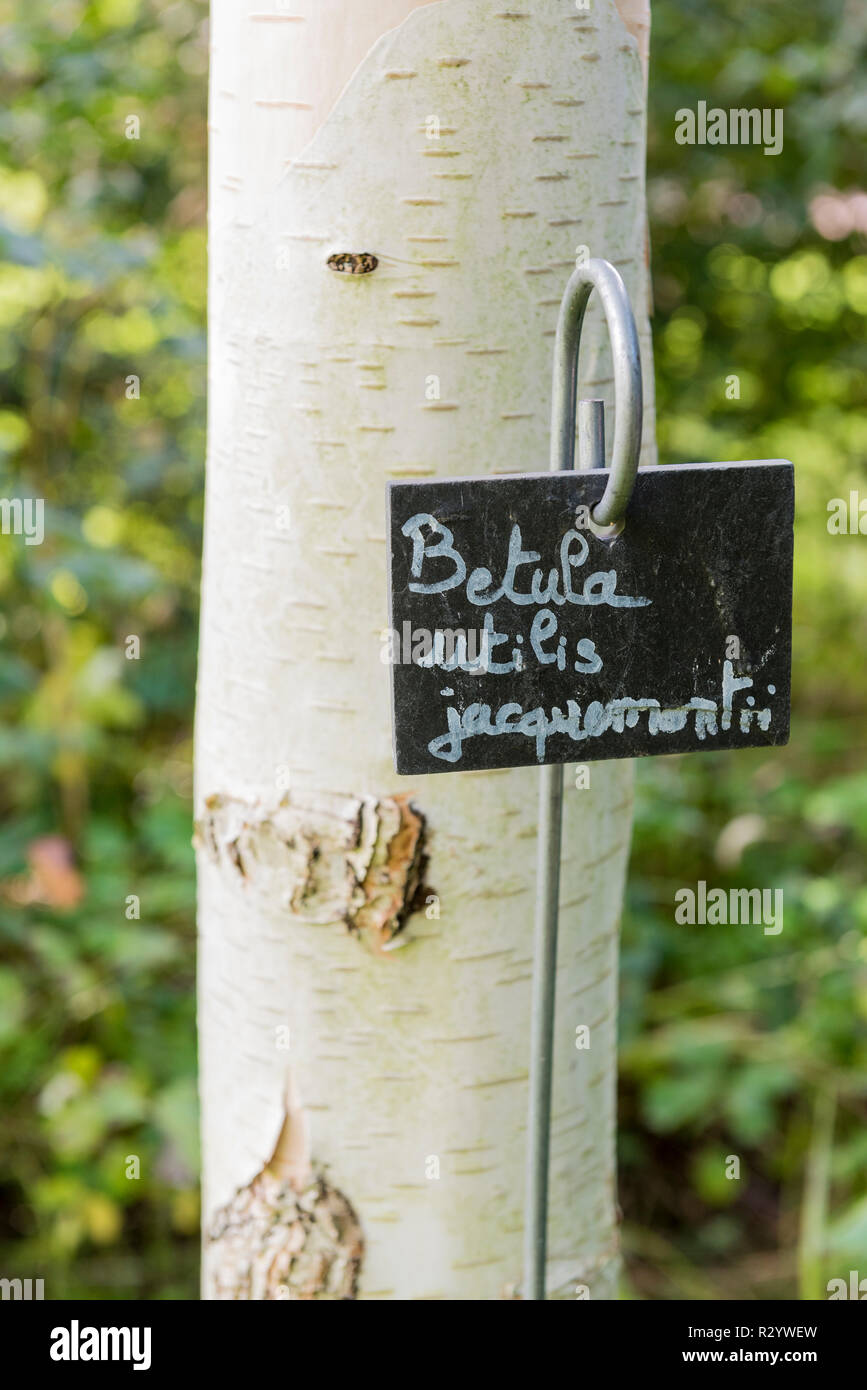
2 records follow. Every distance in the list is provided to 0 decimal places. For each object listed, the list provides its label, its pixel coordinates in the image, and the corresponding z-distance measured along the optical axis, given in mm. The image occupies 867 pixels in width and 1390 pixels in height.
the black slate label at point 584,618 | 863
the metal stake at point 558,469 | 845
